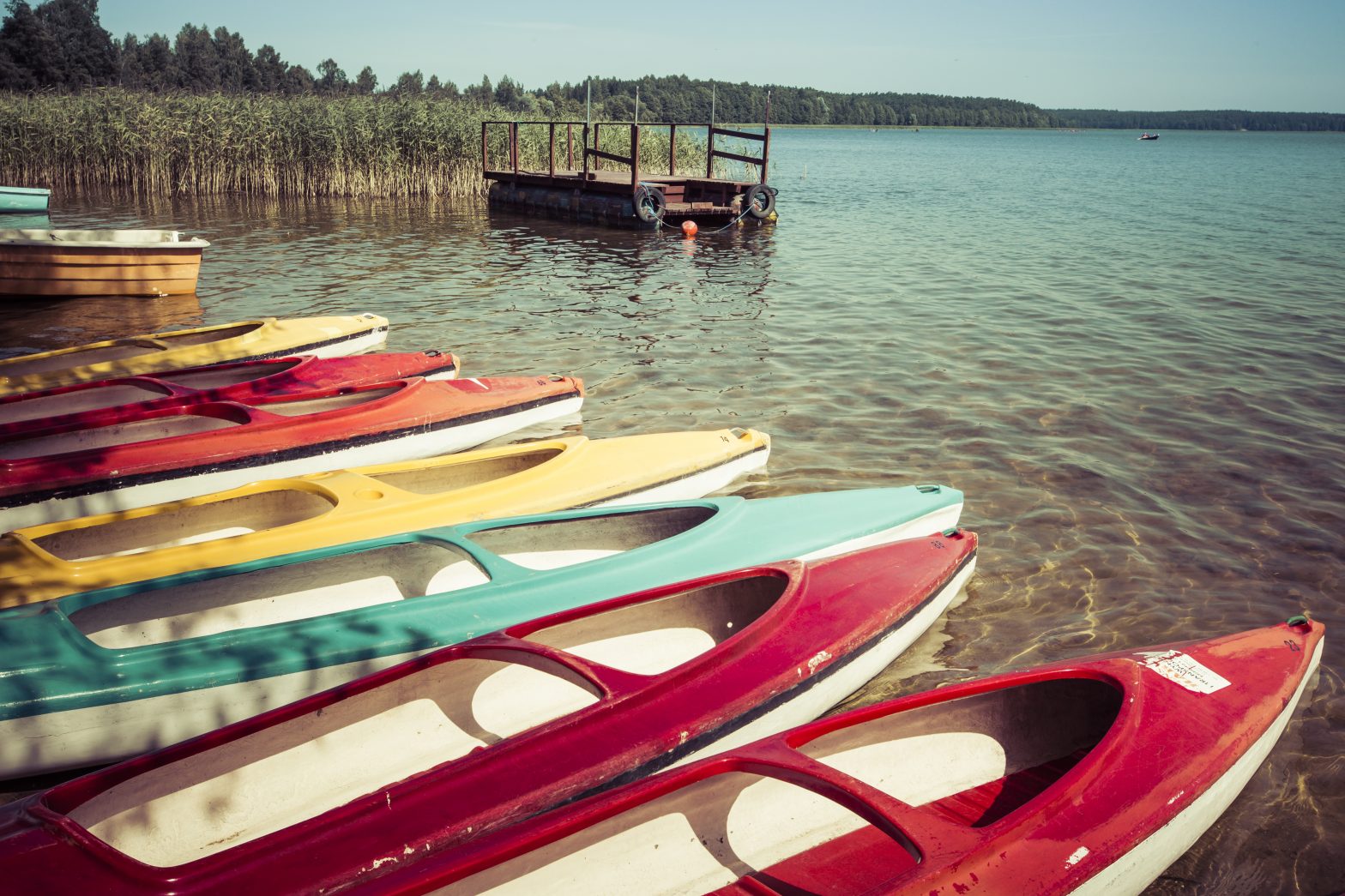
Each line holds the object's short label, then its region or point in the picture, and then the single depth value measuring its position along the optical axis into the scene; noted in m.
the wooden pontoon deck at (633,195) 19.80
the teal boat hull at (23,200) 15.84
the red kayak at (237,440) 4.73
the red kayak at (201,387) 5.64
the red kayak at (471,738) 2.15
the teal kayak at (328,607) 3.07
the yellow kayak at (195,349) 6.39
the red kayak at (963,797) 2.19
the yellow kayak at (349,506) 3.73
